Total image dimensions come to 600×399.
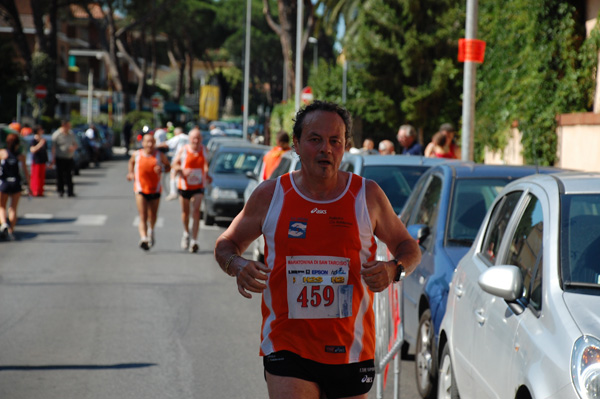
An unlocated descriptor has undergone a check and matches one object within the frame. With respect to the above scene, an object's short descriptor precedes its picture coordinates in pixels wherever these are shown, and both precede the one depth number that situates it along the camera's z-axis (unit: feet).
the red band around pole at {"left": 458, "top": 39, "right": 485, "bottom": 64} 48.60
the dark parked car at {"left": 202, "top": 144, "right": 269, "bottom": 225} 66.13
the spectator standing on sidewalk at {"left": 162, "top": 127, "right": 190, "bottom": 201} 70.02
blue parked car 24.26
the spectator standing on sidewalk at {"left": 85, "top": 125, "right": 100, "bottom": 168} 153.17
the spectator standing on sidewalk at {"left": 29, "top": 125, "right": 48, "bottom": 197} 86.94
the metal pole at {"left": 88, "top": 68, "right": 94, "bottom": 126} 205.98
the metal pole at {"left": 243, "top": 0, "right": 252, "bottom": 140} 172.04
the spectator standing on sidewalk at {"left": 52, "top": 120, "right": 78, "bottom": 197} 88.69
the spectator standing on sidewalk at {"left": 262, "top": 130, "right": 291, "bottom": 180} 52.80
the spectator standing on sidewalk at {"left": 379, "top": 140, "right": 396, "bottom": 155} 54.90
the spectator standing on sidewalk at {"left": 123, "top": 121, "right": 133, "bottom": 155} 188.80
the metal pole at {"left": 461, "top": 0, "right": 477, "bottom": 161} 49.62
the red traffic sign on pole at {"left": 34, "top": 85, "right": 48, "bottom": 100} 163.89
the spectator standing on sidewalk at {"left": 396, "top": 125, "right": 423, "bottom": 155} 51.44
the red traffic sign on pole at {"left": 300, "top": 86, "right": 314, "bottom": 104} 112.06
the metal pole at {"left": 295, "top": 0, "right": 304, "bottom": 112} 115.14
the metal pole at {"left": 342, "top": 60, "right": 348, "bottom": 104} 108.58
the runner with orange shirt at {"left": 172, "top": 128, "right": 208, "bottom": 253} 52.37
